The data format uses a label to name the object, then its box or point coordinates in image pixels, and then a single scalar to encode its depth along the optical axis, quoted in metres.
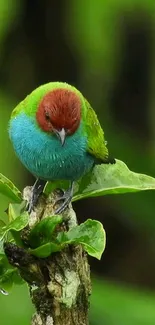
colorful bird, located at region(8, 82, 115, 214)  5.52
